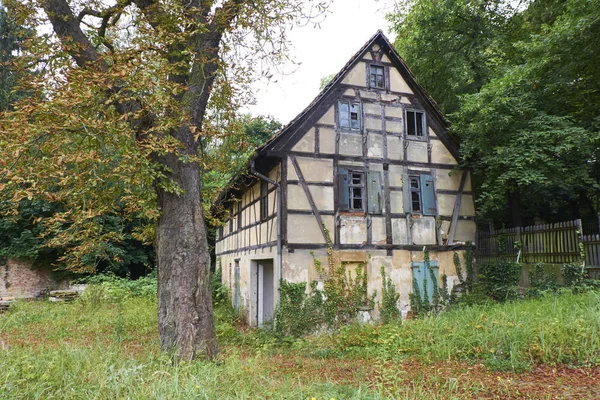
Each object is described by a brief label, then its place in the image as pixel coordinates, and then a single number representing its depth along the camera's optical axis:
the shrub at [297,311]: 11.41
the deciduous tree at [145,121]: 5.70
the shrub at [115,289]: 17.50
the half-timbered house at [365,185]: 12.02
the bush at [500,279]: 12.49
